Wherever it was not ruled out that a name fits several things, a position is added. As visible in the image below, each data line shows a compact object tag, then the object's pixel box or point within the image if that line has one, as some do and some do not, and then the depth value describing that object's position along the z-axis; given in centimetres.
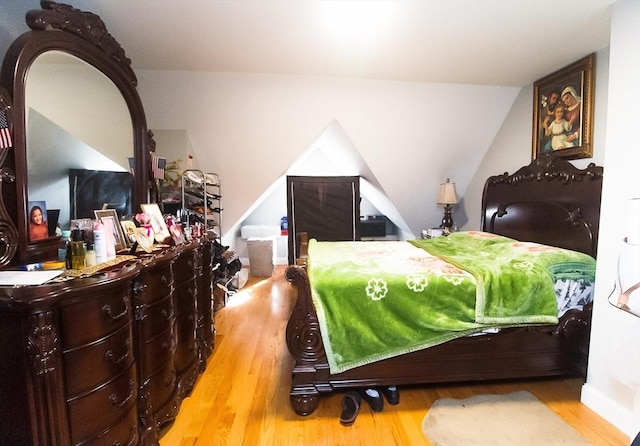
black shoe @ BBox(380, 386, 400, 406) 184
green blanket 178
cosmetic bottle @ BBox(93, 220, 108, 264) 137
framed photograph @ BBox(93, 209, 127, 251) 160
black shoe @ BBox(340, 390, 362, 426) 168
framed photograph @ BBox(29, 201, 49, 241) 136
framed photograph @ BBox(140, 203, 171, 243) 184
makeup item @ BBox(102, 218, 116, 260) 146
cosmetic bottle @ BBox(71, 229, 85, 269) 126
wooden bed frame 179
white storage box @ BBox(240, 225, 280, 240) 529
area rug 156
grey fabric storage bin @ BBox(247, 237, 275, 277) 482
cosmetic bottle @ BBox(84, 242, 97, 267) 130
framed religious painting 239
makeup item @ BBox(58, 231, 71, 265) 131
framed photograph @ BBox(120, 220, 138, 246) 165
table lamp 379
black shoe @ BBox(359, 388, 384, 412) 178
